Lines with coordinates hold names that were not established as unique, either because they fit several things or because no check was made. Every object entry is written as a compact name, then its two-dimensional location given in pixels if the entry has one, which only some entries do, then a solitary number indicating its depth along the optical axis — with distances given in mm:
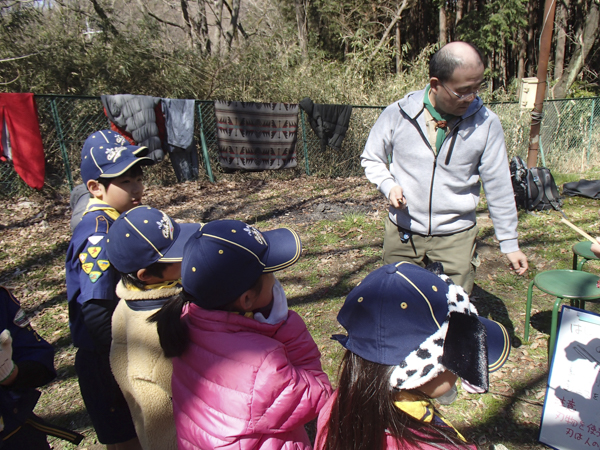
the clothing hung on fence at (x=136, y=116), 7133
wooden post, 5977
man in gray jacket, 2143
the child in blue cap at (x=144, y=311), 1590
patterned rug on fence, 8625
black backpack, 5078
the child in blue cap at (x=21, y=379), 1493
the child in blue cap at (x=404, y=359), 1021
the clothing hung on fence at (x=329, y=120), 9211
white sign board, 2035
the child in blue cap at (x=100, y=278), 1771
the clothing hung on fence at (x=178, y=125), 7844
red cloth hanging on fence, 6078
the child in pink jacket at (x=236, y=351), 1220
